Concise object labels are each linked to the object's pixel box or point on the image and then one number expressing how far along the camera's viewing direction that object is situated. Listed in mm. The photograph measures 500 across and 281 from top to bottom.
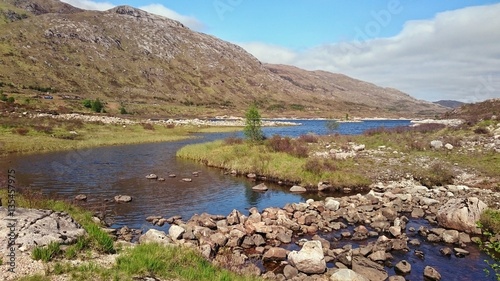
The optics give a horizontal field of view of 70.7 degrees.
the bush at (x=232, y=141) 52888
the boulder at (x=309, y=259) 15867
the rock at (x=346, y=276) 14843
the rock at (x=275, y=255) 17781
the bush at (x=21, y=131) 61819
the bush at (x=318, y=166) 36594
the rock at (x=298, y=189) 33906
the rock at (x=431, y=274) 16000
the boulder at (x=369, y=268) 15867
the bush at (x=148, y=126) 88250
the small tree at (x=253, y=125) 50938
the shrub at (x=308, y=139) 55669
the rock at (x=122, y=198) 28953
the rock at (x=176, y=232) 18906
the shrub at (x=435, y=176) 33125
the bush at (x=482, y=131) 48906
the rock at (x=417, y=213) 25172
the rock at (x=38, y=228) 11688
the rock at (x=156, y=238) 15828
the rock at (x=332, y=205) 26169
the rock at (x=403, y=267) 16719
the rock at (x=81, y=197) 28688
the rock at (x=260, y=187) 34450
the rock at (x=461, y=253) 18727
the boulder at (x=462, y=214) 21766
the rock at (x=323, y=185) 34219
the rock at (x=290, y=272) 15598
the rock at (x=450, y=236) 20297
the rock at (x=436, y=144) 44750
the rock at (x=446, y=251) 18781
